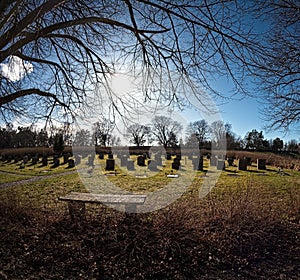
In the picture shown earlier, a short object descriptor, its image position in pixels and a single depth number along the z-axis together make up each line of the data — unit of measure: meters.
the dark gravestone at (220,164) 17.77
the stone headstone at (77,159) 22.10
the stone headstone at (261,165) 18.28
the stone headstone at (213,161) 19.84
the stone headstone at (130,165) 17.45
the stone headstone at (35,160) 22.92
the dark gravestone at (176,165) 17.16
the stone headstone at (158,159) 18.73
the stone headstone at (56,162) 20.94
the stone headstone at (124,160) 18.79
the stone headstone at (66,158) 23.02
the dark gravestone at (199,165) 17.38
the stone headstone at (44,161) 21.73
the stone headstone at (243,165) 17.55
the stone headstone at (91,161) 20.18
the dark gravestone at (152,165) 17.16
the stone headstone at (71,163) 20.04
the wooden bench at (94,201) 5.23
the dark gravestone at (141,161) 19.70
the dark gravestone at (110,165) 16.98
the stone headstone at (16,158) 26.19
